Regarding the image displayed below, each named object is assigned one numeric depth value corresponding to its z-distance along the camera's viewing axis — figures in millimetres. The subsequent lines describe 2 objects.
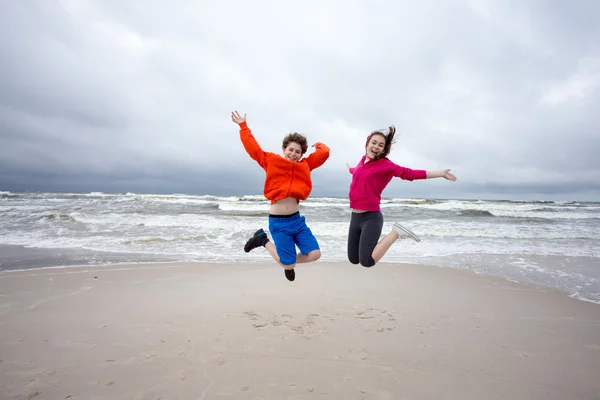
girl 3787
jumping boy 3621
